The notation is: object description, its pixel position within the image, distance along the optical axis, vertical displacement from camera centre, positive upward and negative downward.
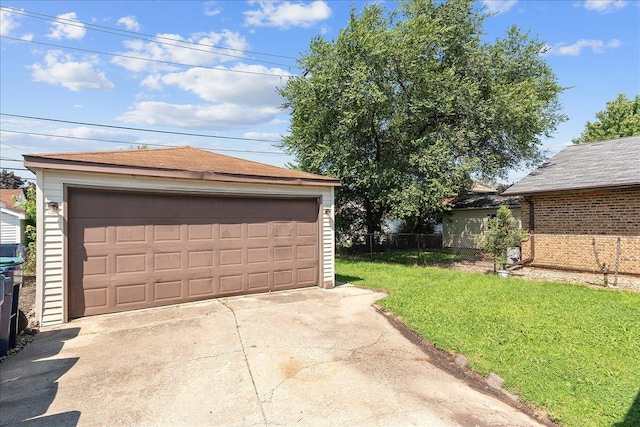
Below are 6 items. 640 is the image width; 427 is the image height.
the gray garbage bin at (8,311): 4.45 -1.20
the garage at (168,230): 5.70 -0.19
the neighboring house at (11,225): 18.75 -0.26
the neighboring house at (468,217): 18.20 +0.11
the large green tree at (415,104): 13.36 +4.56
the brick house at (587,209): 9.98 +0.32
